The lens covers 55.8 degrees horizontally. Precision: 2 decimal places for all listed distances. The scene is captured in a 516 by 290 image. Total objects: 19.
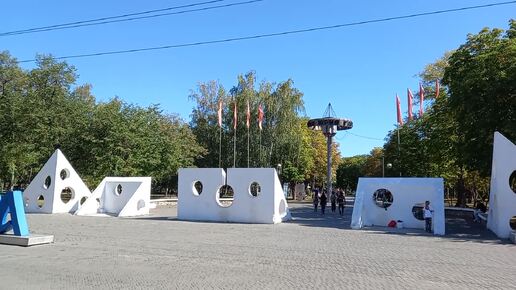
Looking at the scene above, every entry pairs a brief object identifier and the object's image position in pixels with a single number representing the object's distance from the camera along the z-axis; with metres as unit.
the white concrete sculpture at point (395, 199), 22.87
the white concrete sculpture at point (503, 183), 19.19
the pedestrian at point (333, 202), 34.19
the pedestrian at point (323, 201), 31.77
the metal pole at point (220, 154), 55.17
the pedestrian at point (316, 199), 34.79
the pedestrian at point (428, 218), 21.08
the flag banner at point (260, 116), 47.31
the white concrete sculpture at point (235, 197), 24.83
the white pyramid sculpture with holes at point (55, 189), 30.78
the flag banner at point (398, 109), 40.06
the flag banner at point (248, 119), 48.09
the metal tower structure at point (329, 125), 43.34
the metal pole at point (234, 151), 52.74
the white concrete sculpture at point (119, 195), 30.31
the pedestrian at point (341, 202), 31.70
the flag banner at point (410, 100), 38.90
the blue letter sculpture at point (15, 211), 14.76
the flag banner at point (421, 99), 37.83
